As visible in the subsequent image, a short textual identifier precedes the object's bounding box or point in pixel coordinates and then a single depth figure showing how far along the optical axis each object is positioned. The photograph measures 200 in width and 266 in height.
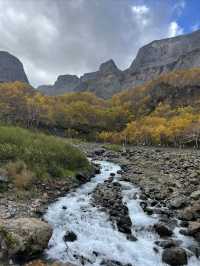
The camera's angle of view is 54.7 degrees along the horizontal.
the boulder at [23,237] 5.88
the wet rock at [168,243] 7.30
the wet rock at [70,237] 7.04
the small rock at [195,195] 10.98
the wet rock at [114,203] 8.36
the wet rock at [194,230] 7.99
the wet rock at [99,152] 27.27
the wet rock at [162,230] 8.05
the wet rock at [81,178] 12.94
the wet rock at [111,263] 6.25
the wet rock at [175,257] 6.61
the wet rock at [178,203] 10.19
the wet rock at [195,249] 7.09
